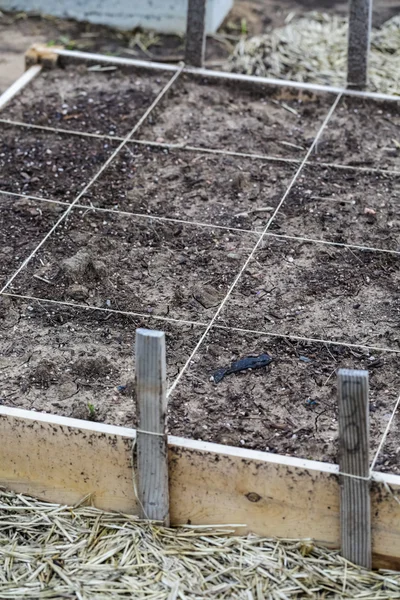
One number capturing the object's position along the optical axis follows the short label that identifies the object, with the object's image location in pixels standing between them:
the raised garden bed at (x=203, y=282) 6.46
